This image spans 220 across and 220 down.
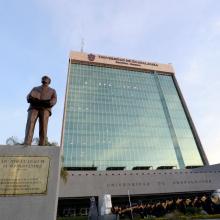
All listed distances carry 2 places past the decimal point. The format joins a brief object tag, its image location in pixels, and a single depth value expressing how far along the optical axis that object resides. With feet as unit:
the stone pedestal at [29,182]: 20.84
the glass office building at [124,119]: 182.91
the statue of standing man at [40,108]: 25.79
